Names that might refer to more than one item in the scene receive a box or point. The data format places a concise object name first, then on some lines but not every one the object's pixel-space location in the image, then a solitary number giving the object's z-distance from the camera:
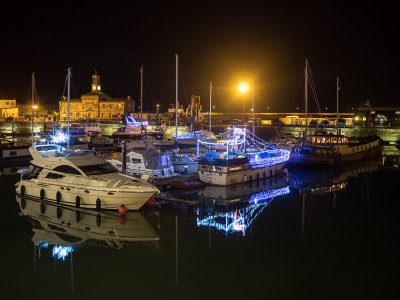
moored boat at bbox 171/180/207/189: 27.05
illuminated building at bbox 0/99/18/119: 117.62
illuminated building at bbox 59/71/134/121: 114.62
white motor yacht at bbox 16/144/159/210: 20.28
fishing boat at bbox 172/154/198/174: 31.58
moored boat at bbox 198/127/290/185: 28.69
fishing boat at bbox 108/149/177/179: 28.59
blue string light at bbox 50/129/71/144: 48.50
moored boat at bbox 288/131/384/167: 42.22
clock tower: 126.56
